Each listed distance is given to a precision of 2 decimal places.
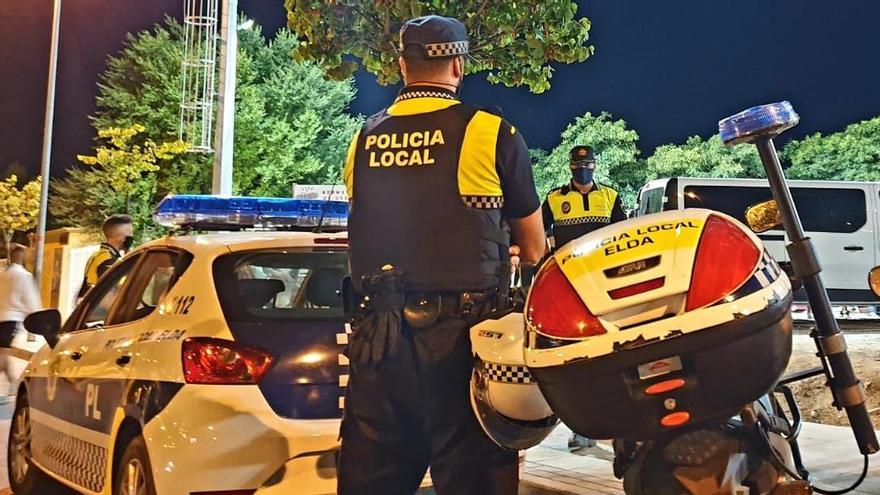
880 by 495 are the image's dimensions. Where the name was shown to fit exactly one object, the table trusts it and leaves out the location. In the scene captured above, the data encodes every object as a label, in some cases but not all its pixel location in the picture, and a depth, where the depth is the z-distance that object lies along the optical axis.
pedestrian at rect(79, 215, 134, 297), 7.93
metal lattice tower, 13.92
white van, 14.52
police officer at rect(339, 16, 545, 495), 2.56
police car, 3.55
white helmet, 2.30
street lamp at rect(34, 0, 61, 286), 21.72
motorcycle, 2.00
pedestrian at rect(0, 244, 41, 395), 10.00
